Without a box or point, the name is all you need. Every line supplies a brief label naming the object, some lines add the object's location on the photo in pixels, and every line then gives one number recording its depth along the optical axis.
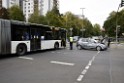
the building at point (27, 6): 60.22
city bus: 8.07
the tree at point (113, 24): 36.61
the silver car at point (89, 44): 12.90
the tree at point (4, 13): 31.32
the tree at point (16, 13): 33.70
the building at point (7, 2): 52.77
